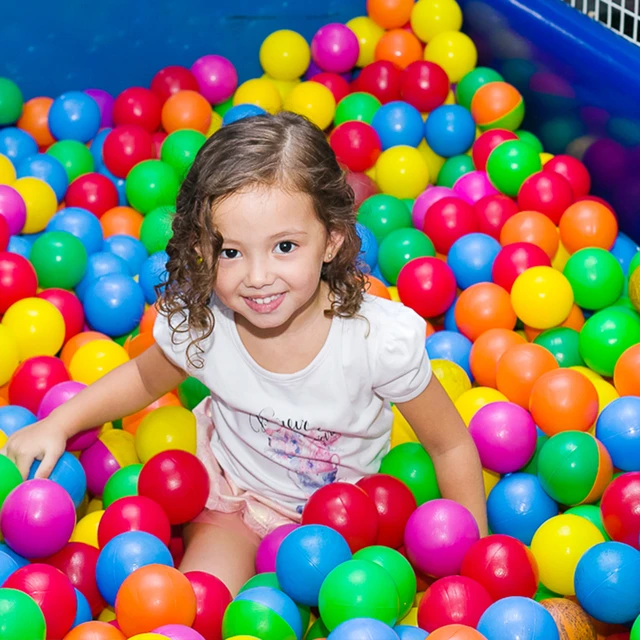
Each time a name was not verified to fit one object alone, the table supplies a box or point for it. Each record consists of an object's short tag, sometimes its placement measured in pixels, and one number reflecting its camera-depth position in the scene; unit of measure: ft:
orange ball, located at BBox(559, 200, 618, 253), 6.71
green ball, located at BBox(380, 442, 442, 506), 5.14
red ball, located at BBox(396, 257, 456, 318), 6.40
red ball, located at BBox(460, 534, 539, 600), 4.39
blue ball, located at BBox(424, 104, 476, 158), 7.72
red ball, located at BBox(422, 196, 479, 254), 6.96
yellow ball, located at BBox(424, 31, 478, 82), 8.07
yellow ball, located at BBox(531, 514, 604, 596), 4.66
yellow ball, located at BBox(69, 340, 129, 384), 5.98
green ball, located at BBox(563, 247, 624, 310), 6.32
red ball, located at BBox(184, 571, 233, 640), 4.37
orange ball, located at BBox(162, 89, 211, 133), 7.92
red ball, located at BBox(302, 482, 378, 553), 4.63
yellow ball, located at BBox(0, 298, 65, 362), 6.07
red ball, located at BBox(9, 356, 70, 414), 5.75
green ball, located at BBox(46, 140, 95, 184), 7.70
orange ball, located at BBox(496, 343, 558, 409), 5.69
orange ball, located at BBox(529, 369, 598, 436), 5.36
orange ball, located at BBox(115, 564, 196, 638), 4.15
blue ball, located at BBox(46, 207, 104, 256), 7.00
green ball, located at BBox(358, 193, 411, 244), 7.14
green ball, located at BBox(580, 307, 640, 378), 5.86
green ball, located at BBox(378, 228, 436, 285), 6.84
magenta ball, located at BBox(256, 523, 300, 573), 4.82
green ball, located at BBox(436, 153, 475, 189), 7.70
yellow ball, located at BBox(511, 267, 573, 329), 6.13
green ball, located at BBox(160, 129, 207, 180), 7.57
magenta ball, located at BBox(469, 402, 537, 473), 5.25
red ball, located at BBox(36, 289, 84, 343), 6.39
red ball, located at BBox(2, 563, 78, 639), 4.20
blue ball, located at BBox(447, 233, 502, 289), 6.69
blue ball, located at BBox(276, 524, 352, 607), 4.35
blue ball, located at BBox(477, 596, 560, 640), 4.04
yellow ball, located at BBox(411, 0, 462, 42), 8.20
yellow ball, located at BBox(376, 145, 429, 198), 7.48
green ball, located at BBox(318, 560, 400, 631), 4.16
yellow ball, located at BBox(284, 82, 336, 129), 7.87
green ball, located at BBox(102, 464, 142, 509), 5.17
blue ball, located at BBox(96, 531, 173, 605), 4.44
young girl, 4.26
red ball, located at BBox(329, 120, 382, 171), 7.52
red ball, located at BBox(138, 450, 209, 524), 4.93
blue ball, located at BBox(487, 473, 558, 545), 5.08
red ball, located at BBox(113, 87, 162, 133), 7.99
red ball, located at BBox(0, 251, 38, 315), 6.23
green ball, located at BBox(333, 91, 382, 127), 7.99
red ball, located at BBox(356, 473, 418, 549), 4.86
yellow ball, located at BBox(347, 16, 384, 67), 8.48
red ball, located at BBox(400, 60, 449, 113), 7.88
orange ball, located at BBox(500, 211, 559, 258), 6.70
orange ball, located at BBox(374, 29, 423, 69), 8.30
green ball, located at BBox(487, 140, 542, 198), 7.13
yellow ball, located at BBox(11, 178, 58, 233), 7.00
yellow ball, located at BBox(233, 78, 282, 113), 8.07
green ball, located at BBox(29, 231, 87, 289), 6.55
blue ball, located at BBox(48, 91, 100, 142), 7.87
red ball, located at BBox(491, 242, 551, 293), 6.43
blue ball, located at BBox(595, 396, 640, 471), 5.14
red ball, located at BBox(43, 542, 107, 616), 4.70
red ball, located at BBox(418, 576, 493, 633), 4.22
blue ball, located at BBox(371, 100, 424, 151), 7.74
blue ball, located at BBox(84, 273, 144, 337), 6.45
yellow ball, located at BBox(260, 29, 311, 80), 8.27
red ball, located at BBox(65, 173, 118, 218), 7.43
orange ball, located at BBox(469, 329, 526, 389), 6.01
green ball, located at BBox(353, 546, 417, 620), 4.49
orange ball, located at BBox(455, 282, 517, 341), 6.31
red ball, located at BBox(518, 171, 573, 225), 6.91
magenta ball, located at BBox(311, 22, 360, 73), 8.27
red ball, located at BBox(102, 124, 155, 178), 7.64
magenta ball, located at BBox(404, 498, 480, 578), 4.59
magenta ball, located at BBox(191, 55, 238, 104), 8.26
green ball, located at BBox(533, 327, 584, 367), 6.17
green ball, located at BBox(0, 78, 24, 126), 7.76
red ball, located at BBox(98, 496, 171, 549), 4.72
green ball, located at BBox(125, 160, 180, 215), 7.35
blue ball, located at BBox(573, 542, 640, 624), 4.28
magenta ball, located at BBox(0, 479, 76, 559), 4.56
